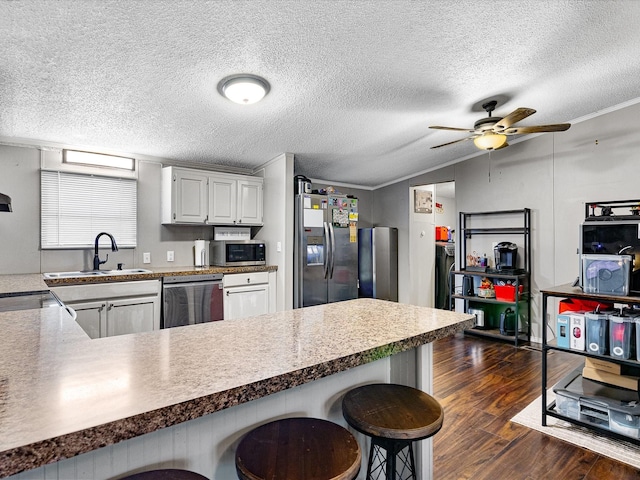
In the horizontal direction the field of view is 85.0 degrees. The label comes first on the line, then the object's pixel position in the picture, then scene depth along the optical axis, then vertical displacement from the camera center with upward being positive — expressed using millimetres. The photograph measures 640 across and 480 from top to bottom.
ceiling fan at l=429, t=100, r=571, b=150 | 3072 +1019
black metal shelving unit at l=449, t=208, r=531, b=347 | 4367 -446
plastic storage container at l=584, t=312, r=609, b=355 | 2188 -572
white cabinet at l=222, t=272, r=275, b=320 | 3895 -594
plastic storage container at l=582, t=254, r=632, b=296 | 2156 -205
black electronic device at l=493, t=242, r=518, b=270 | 4496 -174
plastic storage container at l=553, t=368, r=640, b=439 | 2117 -1040
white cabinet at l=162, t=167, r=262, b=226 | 3932 +539
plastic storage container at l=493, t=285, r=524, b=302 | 4426 -645
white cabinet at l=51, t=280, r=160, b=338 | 3035 -572
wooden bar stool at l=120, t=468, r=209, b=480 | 826 -556
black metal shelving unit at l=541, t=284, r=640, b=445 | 2100 -719
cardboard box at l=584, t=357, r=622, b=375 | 2312 -841
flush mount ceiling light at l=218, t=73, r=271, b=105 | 2490 +1133
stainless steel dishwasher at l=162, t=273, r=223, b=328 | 3490 -586
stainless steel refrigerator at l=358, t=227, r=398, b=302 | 5461 -315
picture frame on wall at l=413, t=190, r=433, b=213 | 6002 +718
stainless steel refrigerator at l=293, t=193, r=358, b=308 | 4312 -90
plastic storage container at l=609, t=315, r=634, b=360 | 2100 -574
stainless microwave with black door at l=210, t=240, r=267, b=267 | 4105 -130
